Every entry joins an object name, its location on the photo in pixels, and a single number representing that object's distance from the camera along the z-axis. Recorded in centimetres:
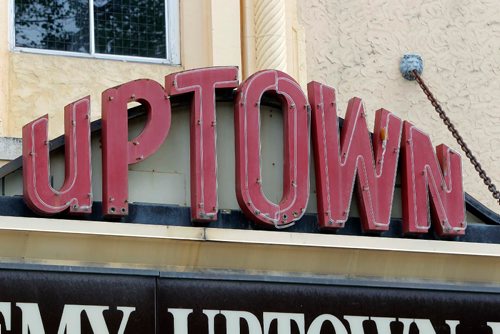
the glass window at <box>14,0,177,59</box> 1438
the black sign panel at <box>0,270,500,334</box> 1184
